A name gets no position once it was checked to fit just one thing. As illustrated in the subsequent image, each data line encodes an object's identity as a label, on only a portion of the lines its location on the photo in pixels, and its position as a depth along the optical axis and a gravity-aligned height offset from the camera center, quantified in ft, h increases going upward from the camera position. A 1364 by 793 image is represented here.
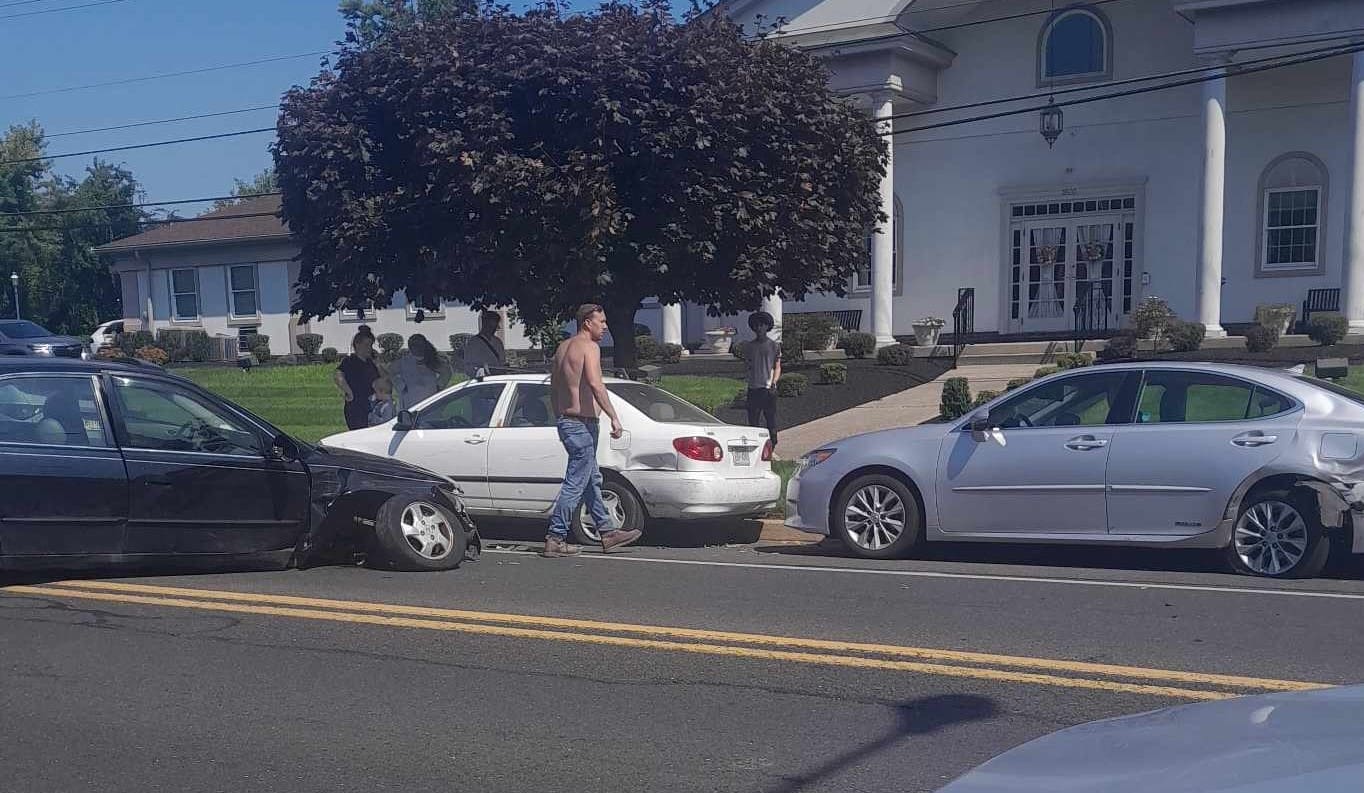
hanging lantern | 76.89 +10.28
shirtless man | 31.09 -2.92
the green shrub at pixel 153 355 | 115.36 -4.77
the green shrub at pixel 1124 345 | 70.68 -3.41
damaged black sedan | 25.36 -3.97
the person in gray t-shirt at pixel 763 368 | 43.86 -2.64
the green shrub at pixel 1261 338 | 70.28 -3.03
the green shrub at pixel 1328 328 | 69.15 -2.49
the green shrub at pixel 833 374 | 69.97 -4.58
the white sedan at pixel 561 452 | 33.58 -4.30
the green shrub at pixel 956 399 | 55.39 -4.87
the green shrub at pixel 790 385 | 67.21 -4.95
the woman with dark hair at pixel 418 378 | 42.96 -2.72
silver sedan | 27.40 -4.27
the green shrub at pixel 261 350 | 121.90 -4.71
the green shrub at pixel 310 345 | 119.03 -4.22
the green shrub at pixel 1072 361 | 69.10 -4.08
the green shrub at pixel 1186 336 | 71.97 -2.88
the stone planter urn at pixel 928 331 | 83.25 -2.71
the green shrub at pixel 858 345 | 81.35 -3.47
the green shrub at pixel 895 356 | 78.38 -4.07
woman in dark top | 42.34 -2.72
